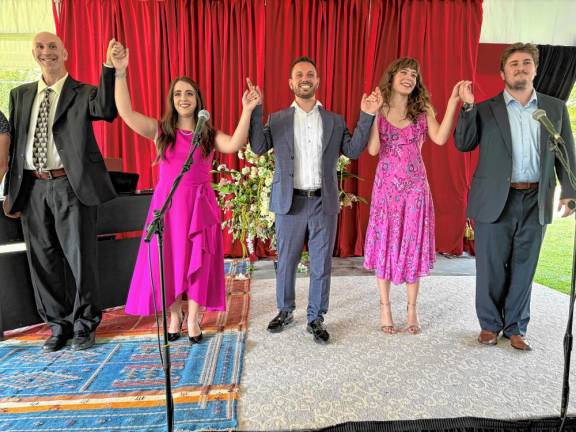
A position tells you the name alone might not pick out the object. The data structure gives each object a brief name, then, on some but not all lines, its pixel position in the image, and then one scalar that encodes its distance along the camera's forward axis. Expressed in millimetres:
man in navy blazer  2391
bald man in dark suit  2430
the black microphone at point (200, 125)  1494
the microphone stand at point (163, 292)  1357
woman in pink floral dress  2588
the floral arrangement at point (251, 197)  3924
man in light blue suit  2555
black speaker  3086
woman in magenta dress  2402
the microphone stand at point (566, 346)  1564
